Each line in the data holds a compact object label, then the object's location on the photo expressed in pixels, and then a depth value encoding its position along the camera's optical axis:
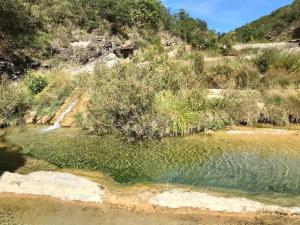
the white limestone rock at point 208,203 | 4.78
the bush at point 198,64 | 10.97
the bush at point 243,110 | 8.86
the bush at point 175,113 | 8.44
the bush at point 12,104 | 10.31
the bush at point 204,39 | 24.83
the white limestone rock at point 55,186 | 5.38
